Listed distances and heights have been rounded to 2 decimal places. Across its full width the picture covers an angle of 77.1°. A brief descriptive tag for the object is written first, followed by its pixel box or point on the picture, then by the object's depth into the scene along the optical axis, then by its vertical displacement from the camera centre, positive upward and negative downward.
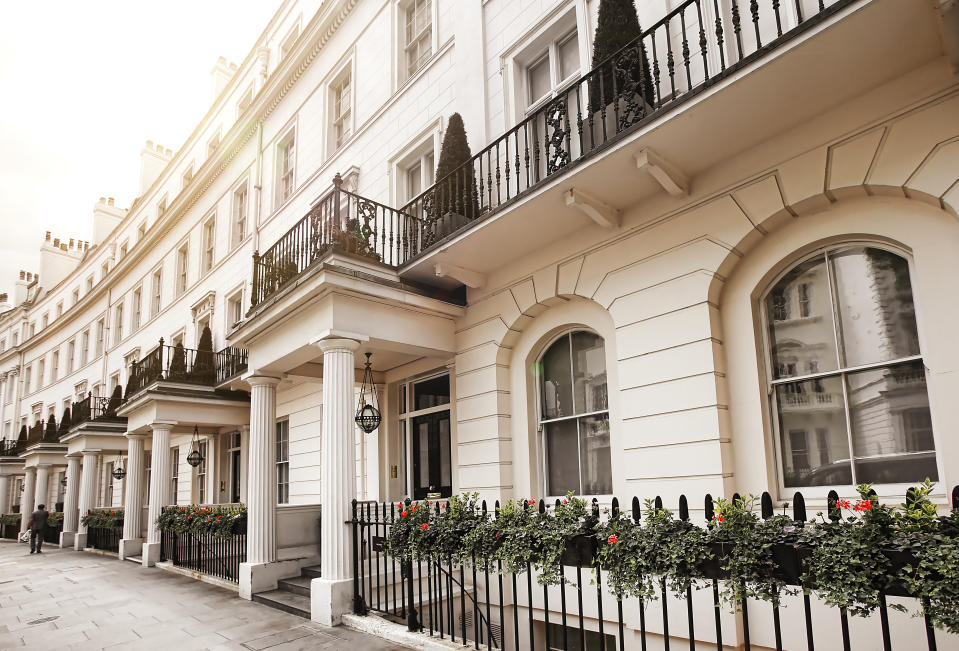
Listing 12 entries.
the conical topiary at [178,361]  15.36 +2.21
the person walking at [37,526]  19.50 -2.35
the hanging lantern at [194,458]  15.18 -0.24
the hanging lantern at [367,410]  9.06 +0.51
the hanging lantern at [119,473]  20.97 -0.77
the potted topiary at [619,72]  5.86 +3.63
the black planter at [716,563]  3.55 -0.76
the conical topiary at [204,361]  15.02 +2.20
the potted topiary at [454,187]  7.95 +3.41
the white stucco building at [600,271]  4.66 +1.74
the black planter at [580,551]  4.38 -0.83
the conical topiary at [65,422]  24.19 +1.20
